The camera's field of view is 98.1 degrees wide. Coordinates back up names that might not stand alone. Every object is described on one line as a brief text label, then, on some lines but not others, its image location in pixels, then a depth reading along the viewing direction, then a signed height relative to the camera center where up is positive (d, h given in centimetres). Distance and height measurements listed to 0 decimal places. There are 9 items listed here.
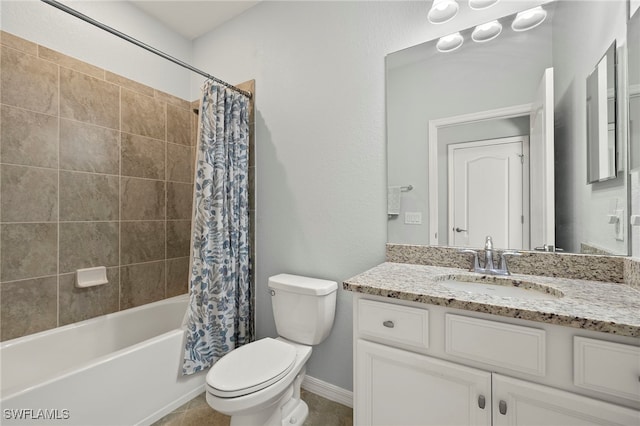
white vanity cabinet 75 -50
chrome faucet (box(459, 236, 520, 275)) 125 -23
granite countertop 73 -27
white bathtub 118 -83
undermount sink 109 -31
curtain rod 122 +92
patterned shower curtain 174 -11
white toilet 119 -73
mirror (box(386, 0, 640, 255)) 114 +35
